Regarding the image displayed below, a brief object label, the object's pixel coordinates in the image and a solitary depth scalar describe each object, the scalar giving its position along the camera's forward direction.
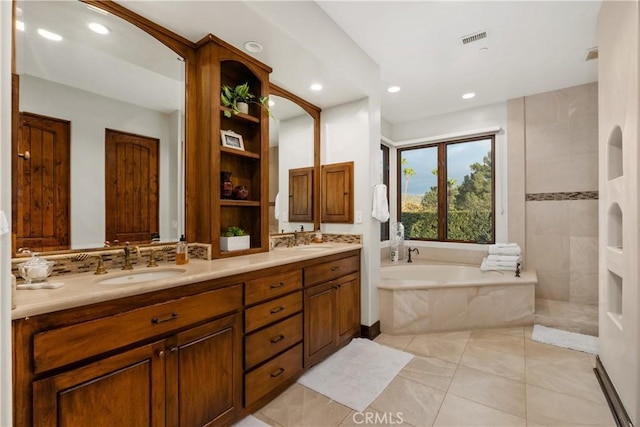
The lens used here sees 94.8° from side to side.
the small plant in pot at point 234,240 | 2.10
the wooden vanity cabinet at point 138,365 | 1.00
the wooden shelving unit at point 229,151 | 1.97
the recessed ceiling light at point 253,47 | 2.03
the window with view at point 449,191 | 4.08
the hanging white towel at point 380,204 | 2.90
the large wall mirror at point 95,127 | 1.41
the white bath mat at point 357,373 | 1.95
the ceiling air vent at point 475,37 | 2.43
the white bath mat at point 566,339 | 2.57
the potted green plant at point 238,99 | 2.11
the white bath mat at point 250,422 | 1.67
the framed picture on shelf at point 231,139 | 2.12
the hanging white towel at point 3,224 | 0.69
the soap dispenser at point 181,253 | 1.82
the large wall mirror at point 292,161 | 2.77
